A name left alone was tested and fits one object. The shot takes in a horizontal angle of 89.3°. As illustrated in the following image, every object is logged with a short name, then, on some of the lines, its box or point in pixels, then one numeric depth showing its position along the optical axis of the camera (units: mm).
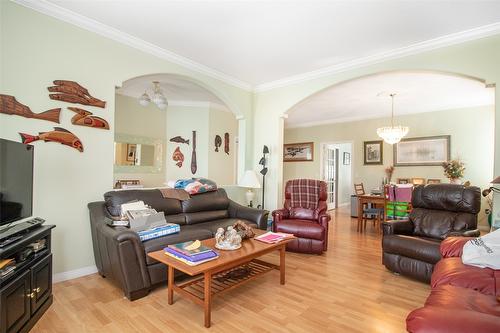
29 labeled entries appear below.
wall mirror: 4841
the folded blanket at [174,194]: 3326
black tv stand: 1530
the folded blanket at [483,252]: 1729
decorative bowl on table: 2295
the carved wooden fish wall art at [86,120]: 2693
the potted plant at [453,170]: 5055
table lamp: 4199
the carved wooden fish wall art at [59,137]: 2416
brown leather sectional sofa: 2205
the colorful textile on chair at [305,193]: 3975
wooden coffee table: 1880
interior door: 7656
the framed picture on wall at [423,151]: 5645
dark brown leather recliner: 2592
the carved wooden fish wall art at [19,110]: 2289
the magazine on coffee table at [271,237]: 2561
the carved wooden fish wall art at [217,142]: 5801
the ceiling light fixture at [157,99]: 4234
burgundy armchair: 3471
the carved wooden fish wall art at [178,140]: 5660
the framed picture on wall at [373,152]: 6473
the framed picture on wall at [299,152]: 7734
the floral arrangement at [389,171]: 6221
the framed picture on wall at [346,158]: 8641
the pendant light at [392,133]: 4922
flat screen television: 1787
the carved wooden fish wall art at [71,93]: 2576
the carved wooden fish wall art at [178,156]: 5621
